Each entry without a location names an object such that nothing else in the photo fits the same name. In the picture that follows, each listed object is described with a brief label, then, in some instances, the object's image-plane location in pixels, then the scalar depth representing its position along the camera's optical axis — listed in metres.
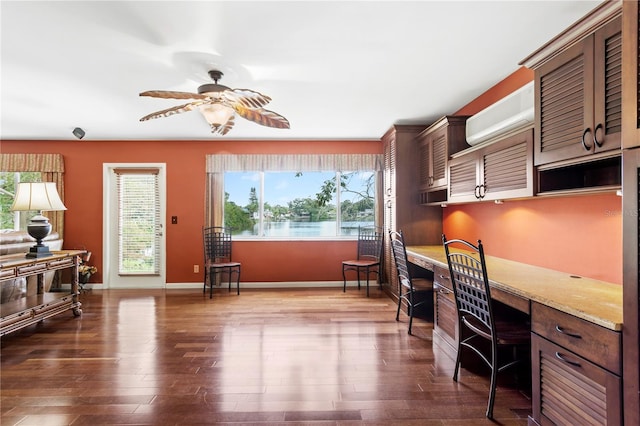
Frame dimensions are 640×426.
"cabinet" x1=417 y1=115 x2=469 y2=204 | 3.62
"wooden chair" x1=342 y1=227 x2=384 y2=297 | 5.26
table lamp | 3.60
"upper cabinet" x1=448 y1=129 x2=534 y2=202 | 2.39
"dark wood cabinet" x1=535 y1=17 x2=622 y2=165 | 1.63
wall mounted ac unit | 2.41
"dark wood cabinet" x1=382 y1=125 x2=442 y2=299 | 4.59
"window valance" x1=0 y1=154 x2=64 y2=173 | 5.34
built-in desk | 1.38
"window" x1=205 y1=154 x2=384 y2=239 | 5.66
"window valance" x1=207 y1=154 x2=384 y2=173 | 5.50
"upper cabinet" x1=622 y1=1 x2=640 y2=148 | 1.31
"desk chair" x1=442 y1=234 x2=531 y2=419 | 2.05
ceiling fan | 2.71
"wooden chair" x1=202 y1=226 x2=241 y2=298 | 5.30
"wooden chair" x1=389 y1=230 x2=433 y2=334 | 3.36
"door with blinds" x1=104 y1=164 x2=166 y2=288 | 5.51
